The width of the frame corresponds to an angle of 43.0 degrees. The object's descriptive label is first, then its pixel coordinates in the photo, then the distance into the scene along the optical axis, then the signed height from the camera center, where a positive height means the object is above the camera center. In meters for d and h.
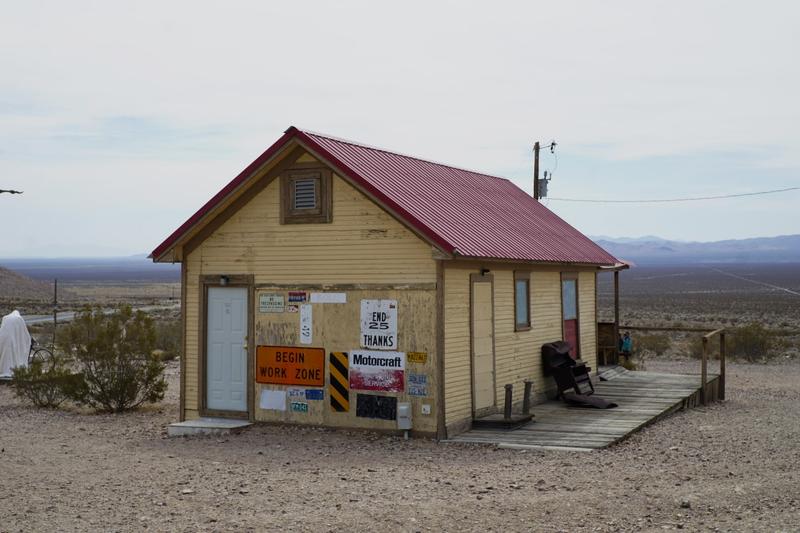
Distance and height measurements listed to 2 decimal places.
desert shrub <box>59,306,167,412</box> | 17.61 -1.00
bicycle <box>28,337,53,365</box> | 23.34 -1.05
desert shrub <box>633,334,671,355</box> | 32.41 -1.44
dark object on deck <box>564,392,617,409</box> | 16.48 -1.64
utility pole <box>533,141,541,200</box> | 28.17 +3.62
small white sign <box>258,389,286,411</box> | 14.99 -1.44
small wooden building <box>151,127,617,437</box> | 13.98 +0.09
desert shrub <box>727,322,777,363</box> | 30.19 -1.32
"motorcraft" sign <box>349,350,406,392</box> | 14.08 -0.96
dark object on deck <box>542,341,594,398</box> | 17.30 -1.11
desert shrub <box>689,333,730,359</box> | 31.53 -1.55
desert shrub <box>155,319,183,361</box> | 29.48 -1.19
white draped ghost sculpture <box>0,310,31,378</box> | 22.03 -0.84
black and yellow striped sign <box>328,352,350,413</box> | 14.49 -1.16
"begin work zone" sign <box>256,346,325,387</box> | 14.73 -0.92
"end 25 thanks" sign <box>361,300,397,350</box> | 14.17 -0.31
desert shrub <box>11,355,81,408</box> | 18.17 -1.43
